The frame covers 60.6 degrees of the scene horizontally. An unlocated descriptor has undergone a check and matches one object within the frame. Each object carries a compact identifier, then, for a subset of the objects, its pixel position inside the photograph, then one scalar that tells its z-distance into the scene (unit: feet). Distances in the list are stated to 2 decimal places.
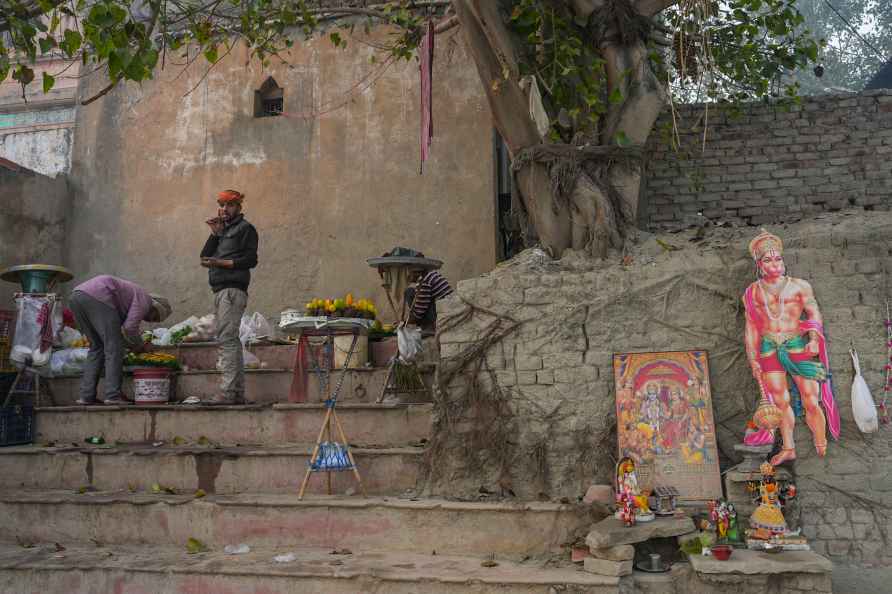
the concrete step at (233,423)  20.35
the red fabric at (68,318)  28.58
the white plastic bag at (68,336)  27.02
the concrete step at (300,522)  16.37
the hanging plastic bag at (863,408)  15.34
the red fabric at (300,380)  22.41
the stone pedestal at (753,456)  15.64
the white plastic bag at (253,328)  27.55
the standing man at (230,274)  22.40
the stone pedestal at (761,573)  13.67
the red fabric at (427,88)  24.20
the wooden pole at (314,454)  17.49
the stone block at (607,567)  14.26
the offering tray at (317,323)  21.48
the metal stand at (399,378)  22.45
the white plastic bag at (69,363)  25.34
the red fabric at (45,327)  25.16
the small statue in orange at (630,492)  15.44
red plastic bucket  23.38
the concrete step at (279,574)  14.48
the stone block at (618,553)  14.47
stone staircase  15.52
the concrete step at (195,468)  18.72
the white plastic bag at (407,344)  22.31
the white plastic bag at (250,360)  25.85
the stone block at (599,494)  16.33
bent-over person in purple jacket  23.29
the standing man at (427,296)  23.93
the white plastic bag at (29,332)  24.71
